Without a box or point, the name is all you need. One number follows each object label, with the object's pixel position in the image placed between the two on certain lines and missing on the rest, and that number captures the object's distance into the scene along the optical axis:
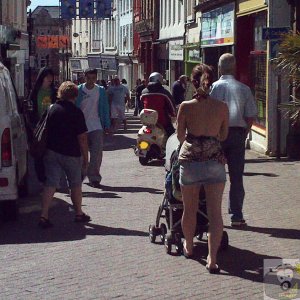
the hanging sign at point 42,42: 82.06
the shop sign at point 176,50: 45.31
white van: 11.54
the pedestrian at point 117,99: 30.60
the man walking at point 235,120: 11.48
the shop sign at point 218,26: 27.42
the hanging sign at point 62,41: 76.62
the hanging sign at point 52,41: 81.19
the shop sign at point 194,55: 37.65
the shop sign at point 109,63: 74.19
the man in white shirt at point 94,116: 15.39
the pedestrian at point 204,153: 9.31
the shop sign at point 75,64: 88.38
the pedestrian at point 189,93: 19.05
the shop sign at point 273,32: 19.34
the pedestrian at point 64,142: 11.91
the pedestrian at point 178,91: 25.56
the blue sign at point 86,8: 53.19
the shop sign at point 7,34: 39.62
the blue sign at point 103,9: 53.50
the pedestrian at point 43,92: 15.73
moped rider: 18.44
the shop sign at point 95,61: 75.44
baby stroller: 9.93
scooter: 19.45
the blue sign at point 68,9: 52.94
